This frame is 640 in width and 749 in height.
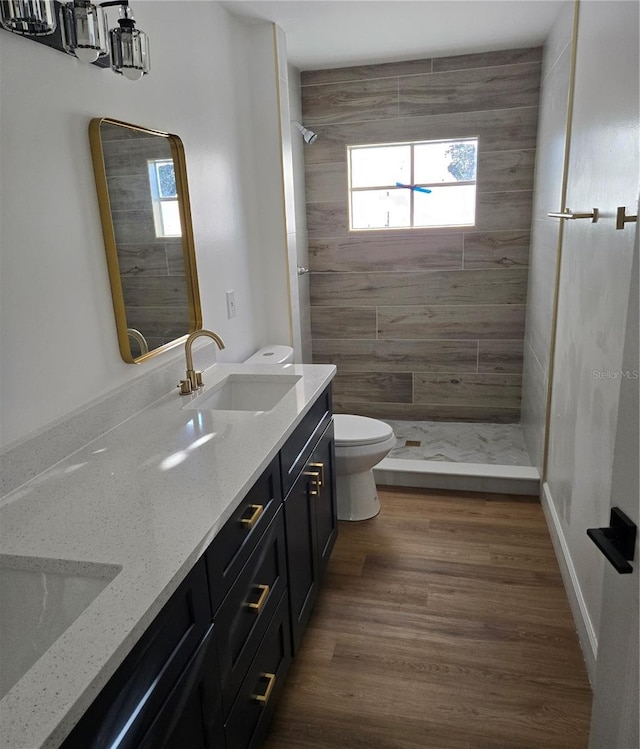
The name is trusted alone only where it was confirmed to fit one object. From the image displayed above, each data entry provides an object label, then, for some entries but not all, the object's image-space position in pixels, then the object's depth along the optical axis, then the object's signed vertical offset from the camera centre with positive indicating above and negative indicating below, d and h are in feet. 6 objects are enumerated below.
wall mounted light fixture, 4.01 +1.59
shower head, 11.43 +1.86
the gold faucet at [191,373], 6.42 -1.59
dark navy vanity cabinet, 3.08 -2.72
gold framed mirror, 5.59 +0.02
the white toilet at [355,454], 8.86 -3.43
